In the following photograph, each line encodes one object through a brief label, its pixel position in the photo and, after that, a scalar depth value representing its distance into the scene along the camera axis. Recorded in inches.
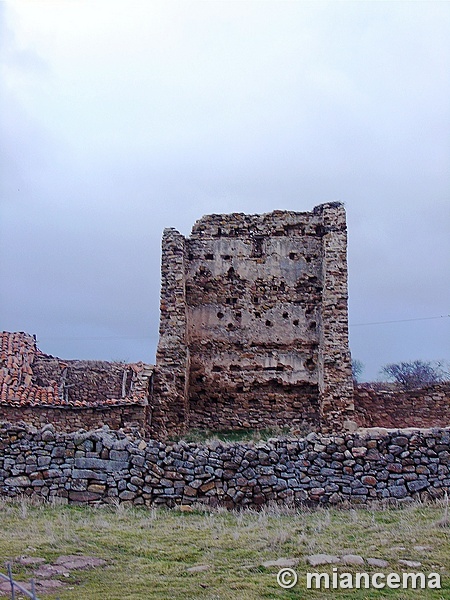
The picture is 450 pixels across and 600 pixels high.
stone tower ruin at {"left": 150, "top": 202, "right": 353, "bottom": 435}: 713.0
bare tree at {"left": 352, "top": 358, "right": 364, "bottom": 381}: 2668.3
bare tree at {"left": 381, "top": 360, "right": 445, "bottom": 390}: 1811.8
